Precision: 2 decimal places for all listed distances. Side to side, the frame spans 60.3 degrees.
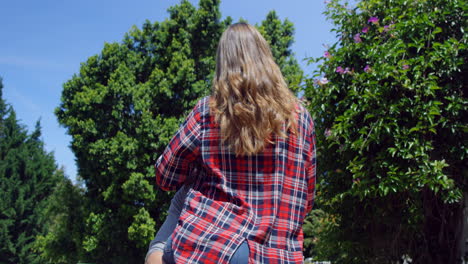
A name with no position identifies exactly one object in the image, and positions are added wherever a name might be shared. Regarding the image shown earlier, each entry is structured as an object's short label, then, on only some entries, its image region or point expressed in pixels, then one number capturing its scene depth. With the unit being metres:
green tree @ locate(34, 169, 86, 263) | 16.02
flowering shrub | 3.59
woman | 1.37
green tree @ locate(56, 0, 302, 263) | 13.53
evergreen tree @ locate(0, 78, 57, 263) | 24.41
